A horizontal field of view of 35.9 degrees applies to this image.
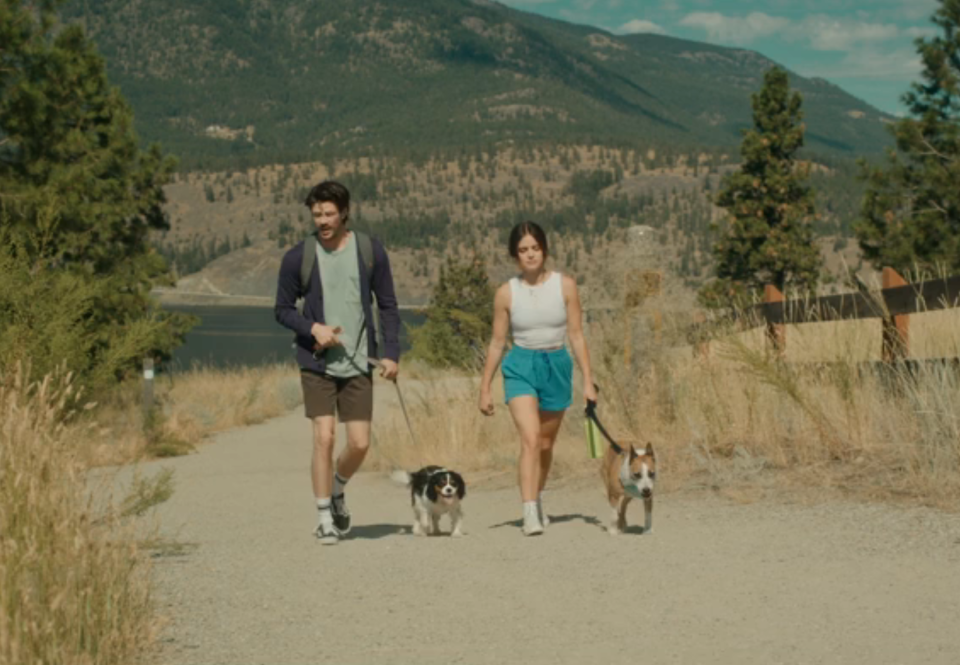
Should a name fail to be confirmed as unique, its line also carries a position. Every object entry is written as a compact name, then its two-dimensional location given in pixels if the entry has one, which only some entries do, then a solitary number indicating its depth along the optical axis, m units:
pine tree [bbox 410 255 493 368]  19.70
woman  8.76
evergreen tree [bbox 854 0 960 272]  26.91
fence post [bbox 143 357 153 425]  20.61
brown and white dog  8.52
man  8.34
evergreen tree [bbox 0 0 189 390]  19.19
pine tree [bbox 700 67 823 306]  41.81
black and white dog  9.03
